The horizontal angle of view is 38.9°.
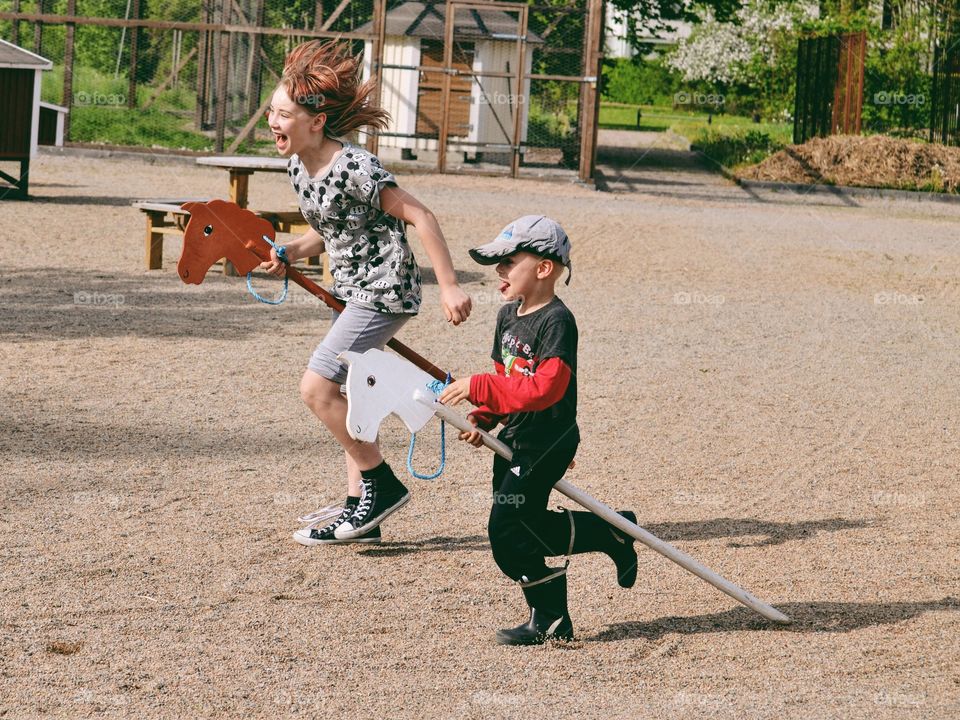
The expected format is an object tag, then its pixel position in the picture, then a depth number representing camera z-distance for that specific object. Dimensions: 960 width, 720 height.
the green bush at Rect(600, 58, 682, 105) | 51.78
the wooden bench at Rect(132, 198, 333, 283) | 10.95
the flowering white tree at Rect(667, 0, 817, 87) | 37.47
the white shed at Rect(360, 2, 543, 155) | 22.62
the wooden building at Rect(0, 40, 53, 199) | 15.20
